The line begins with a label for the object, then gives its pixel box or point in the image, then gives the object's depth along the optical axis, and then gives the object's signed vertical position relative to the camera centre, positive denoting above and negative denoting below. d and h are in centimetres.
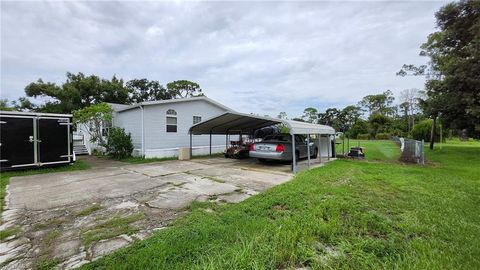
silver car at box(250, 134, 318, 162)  928 -56
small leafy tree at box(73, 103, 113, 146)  1289 +109
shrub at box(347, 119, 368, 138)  4761 +97
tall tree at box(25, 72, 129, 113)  2280 +471
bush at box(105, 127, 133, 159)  1220 -40
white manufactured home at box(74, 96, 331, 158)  1234 +66
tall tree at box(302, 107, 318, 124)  6450 +583
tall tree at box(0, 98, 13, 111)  2368 +380
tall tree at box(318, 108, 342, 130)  6385 +574
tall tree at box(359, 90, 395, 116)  5888 +799
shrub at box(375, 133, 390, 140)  4393 -52
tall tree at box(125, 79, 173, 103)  3419 +719
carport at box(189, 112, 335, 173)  851 +44
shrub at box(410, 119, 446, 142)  2789 +29
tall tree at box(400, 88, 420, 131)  5020 +681
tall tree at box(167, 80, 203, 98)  3616 +758
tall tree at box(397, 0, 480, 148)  1218 +381
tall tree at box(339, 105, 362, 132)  6147 +561
